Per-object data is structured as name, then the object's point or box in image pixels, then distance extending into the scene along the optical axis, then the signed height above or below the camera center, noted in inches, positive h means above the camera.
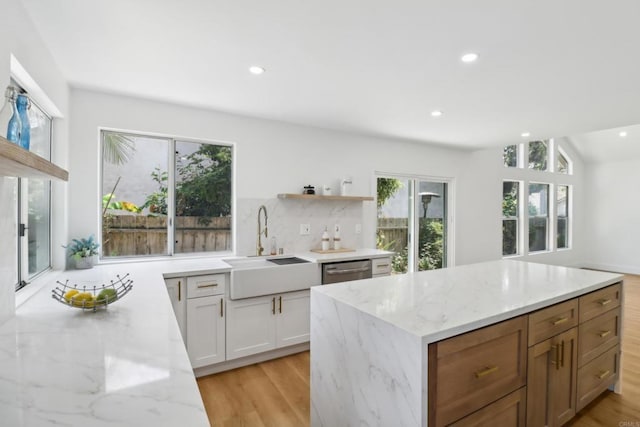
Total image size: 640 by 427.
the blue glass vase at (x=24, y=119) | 46.9 +13.5
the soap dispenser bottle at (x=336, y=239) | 153.7 -12.8
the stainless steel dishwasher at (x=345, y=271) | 126.3 -23.6
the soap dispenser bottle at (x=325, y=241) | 149.4 -13.7
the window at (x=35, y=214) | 78.9 -1.3
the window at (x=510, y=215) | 236.7 -1.2
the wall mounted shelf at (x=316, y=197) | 138.5 +6.7
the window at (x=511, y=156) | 236.2 +42.2
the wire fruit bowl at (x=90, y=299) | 58.3 -16.4
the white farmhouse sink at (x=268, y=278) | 108.0 -23.4
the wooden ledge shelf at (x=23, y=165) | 32.9 +5.5
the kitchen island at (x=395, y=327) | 49.2 -19.3
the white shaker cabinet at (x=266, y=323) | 110.4 -39.8
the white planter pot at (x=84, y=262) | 102.0 -16.7
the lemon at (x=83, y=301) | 58.2 -16.4
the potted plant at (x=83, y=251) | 101.9 -13.0
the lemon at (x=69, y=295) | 58.5 -15.6
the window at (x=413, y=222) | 182.4 -5.3
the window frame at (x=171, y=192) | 115.5 +7.7
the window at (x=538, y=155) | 256.1 +47.4
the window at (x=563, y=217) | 286.0 -2.8
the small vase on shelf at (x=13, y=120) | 45.4 +12.7
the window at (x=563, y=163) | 282.4 +44.8
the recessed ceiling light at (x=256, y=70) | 92.3 +41.0
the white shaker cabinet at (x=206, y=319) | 103.4 -35.2
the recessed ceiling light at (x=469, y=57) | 84.2 +41.3
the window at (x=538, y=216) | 259.5 -2.0
